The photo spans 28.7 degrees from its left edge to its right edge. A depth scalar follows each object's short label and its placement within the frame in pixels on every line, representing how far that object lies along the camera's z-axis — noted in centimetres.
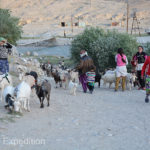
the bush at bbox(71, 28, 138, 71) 2550
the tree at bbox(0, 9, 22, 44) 3450
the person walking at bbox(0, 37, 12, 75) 905
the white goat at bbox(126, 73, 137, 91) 1191
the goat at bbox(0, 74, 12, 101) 869
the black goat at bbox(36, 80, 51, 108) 801
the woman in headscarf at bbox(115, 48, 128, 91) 1119
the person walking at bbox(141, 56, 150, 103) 901
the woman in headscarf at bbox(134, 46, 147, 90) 1145
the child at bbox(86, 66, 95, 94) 1107
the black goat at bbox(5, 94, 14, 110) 703
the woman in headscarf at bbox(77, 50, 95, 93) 1096
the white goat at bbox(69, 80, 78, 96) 1065
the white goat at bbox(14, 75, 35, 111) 716
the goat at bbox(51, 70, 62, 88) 1223
